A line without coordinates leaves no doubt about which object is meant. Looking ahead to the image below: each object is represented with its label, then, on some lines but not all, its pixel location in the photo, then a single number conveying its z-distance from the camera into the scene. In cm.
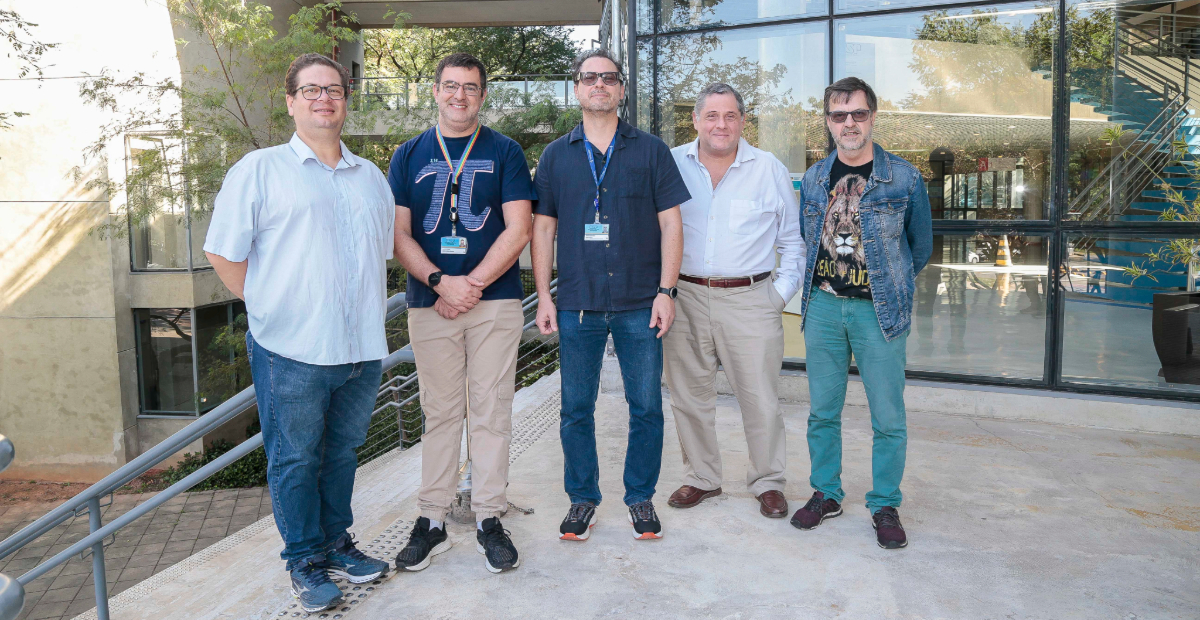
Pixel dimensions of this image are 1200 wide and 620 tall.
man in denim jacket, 342
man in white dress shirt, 369
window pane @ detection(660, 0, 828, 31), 617
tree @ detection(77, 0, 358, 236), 1288
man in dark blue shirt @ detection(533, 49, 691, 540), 334
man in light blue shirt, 274
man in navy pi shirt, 320
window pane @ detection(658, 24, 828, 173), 620
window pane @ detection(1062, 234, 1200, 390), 555
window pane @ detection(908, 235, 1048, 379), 583
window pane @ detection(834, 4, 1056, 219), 581
